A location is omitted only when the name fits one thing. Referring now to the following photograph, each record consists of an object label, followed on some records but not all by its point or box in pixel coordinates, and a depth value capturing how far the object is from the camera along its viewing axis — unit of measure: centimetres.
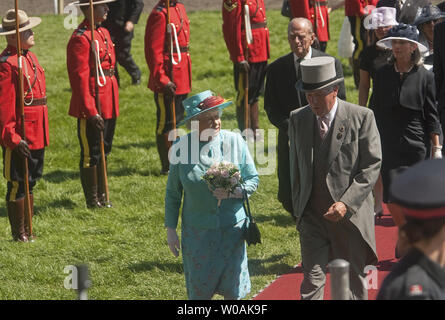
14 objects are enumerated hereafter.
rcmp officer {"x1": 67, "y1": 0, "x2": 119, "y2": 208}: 2145
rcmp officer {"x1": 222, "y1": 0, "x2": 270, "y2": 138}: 2586
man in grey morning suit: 1384
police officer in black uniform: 818
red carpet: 1678
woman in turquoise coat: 1417
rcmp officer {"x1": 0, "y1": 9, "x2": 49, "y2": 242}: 1953
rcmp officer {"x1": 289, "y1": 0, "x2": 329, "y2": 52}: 2837
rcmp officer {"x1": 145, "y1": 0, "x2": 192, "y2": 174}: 2362
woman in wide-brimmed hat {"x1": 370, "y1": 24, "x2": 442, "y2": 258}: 1703
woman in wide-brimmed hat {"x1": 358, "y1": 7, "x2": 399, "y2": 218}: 1989
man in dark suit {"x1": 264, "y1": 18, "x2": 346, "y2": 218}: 1773
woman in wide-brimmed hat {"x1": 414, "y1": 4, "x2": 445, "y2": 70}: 1912
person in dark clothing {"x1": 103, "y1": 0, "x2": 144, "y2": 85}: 3027
